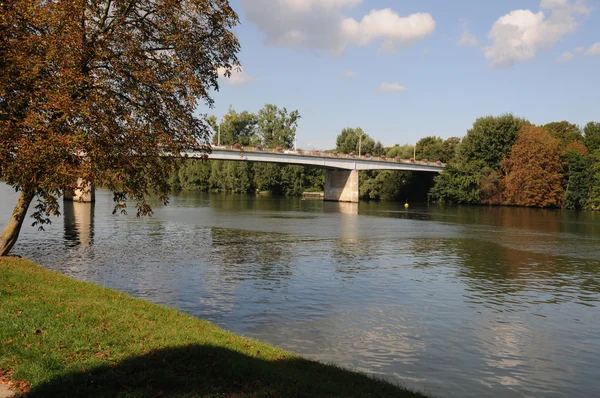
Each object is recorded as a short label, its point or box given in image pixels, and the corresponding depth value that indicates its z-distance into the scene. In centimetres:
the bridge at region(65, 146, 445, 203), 10319
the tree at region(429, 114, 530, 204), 11381
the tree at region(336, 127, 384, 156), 15025
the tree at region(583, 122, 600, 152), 12499
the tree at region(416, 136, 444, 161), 15038
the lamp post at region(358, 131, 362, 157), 13988
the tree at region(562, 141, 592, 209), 10625
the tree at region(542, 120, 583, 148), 13025
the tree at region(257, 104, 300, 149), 16950
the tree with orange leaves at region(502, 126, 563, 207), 10562
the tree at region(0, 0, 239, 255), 1547
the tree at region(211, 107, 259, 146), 17462
